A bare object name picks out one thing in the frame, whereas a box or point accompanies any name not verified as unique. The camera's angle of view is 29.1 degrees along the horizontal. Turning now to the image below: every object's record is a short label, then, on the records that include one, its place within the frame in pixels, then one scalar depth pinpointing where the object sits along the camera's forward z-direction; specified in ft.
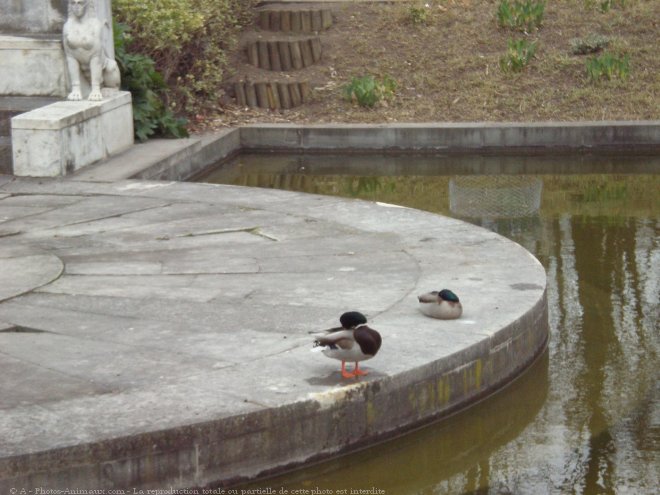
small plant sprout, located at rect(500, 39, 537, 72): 53.26
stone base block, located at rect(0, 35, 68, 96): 41.63
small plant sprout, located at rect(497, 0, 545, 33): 57.00
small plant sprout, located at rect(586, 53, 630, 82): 51.98
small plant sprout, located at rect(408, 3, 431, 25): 59.52
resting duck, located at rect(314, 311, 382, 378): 19.77
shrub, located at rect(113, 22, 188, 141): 45.19
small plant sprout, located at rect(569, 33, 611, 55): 55.16
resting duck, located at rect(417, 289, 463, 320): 23.08
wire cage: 37.91
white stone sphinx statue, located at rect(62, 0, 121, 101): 39.99
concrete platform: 18.45
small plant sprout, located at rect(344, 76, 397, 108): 51.60
